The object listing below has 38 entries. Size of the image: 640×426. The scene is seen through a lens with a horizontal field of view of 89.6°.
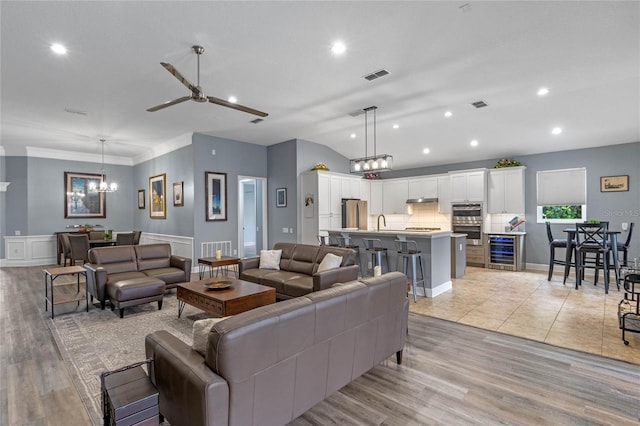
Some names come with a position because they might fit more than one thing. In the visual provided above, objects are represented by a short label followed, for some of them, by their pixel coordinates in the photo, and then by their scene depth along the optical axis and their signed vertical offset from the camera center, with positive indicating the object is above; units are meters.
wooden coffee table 3.55 -0.96
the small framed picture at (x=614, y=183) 6.59 +0.58
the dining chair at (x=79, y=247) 7.68 -0.76
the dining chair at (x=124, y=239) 8.20 -0.62
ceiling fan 3.13 +1.29
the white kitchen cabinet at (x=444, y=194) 8.59 +0.49
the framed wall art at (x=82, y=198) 9.27 +0.52
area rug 2.71 -1.37
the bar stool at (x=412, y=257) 5.11 -0.73
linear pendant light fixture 5.44 +0.86
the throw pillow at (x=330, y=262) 4.45 -0.69
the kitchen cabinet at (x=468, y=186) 7.94 +0.67
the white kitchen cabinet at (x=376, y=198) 9.88 +0.46
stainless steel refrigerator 8.23 +0.00
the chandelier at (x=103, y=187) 8.23 +0.72
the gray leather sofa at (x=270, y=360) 1.59 -0.83
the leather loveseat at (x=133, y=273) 4.36 -0.91
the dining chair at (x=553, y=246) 6.08 -0.66
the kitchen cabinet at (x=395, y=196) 9.42 +0.51
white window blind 7.11 +0.56
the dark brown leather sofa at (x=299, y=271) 4.25 -0.86
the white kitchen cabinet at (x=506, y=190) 7.66 +0.54
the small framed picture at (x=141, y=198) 9.84 +0.50
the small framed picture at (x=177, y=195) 7.81 +0.49
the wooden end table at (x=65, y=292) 4.44 -1.29
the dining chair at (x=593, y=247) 5.53 -0.63
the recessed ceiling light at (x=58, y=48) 3.53 +1.87
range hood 8.77 +0.34
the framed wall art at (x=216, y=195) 7.55 +0.46
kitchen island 5.27 -0.69
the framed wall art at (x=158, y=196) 8.55 +0.50
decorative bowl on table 3.95 -0.89
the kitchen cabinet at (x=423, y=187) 8.87 +0.71
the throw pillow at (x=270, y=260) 5.35 -0.77
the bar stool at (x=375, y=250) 5.70 -0.66
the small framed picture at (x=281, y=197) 8.20 +0.43
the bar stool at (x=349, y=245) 6.18 -0.61
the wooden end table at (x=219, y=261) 5.73 -0.85
